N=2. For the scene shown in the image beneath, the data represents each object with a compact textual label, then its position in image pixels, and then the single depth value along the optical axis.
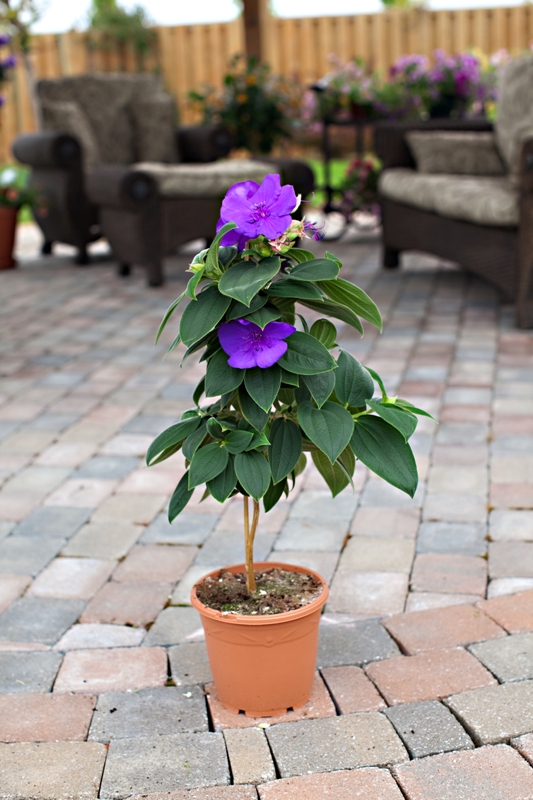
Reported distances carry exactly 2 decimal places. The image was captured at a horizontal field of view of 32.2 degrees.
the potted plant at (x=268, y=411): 1.28
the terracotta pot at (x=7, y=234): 5.85
